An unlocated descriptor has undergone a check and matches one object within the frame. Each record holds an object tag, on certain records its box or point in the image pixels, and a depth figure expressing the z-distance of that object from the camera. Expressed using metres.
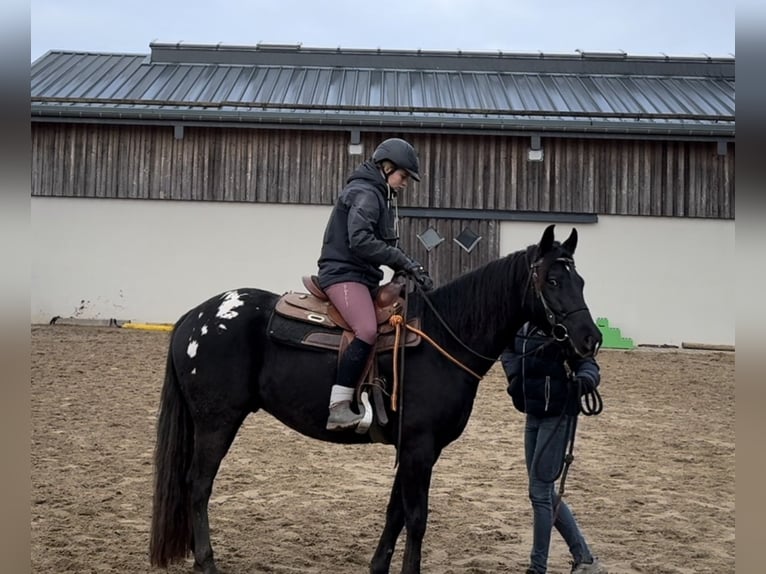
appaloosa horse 3.77
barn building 14.98
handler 3.97
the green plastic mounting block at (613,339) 14.69
